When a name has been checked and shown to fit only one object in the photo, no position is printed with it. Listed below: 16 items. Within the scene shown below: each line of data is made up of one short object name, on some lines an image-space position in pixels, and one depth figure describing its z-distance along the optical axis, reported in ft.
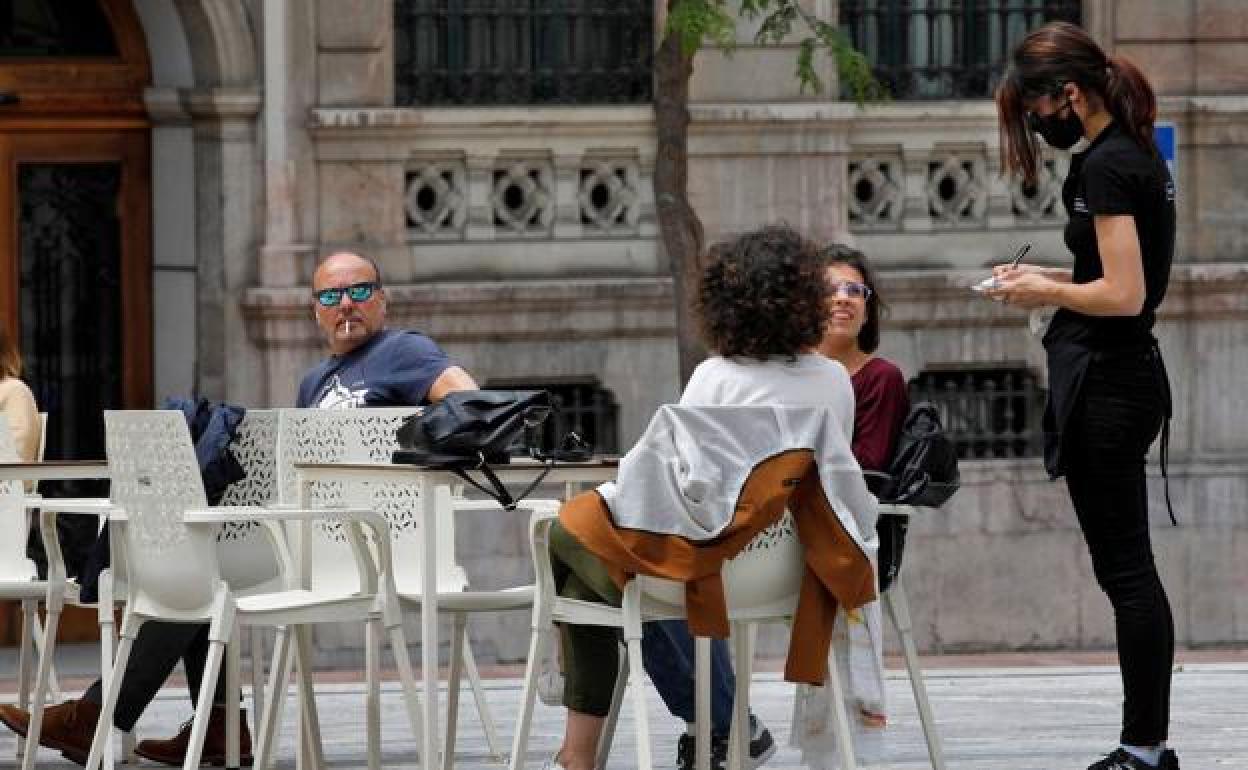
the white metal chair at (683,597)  54.85
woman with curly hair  57.57
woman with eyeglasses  62.03
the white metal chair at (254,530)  67.56
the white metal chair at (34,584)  66.69
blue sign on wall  103.04
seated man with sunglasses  69.21
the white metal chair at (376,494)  64.44
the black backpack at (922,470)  63.41
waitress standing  61.52
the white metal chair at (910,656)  61.72
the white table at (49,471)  68.08
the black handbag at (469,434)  59.67
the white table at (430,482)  60.18
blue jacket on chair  67.21
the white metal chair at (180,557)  60.13
